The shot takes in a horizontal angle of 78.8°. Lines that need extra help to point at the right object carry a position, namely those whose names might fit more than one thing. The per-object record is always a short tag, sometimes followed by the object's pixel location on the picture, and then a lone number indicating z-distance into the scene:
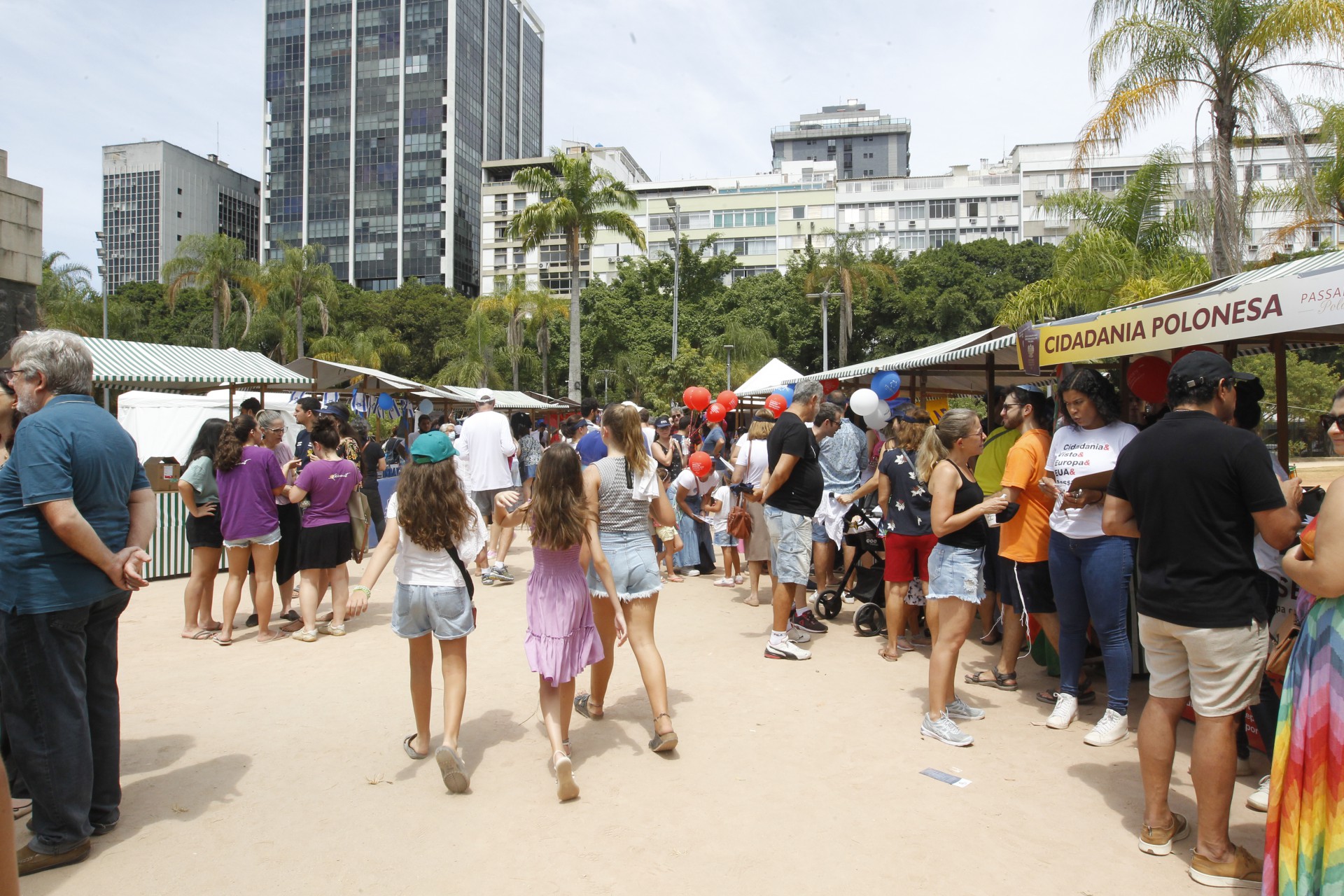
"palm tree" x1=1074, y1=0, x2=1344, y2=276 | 12.04
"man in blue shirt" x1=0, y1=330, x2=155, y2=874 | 3.13
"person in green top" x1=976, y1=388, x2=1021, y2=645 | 5.50
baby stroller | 6.69
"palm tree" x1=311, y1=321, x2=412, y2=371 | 40.75
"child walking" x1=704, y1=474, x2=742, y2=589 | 8.94
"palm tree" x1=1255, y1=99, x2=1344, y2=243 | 13.95
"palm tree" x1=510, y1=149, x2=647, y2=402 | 25.77
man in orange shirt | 4.67
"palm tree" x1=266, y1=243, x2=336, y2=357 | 41.16
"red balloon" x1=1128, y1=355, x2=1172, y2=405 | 5.25
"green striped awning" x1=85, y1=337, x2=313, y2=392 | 12.29
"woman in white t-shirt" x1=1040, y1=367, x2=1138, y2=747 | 4.23
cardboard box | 9.81
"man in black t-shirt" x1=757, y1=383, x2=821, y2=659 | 5.83
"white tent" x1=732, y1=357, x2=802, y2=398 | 14.69
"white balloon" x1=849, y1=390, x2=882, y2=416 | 8.12
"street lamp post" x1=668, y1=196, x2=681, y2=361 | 30.20
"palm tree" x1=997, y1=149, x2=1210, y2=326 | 17.56
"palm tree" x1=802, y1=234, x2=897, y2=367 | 40.47
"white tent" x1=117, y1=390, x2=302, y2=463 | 15.06
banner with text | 3.50
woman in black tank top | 4.25
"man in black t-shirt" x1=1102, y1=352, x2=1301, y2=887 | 2.93
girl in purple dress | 3.84
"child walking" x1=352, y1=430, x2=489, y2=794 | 3.96
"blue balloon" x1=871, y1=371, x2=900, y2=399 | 9.52
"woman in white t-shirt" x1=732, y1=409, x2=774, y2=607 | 7.67
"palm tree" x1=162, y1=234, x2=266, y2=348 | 35.22
